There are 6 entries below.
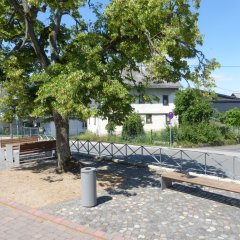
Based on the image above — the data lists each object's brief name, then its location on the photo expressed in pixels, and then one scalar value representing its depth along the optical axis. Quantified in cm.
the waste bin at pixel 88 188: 684
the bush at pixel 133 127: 2212
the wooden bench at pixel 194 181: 685
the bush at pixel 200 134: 1971
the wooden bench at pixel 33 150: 1167
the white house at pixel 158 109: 2800
